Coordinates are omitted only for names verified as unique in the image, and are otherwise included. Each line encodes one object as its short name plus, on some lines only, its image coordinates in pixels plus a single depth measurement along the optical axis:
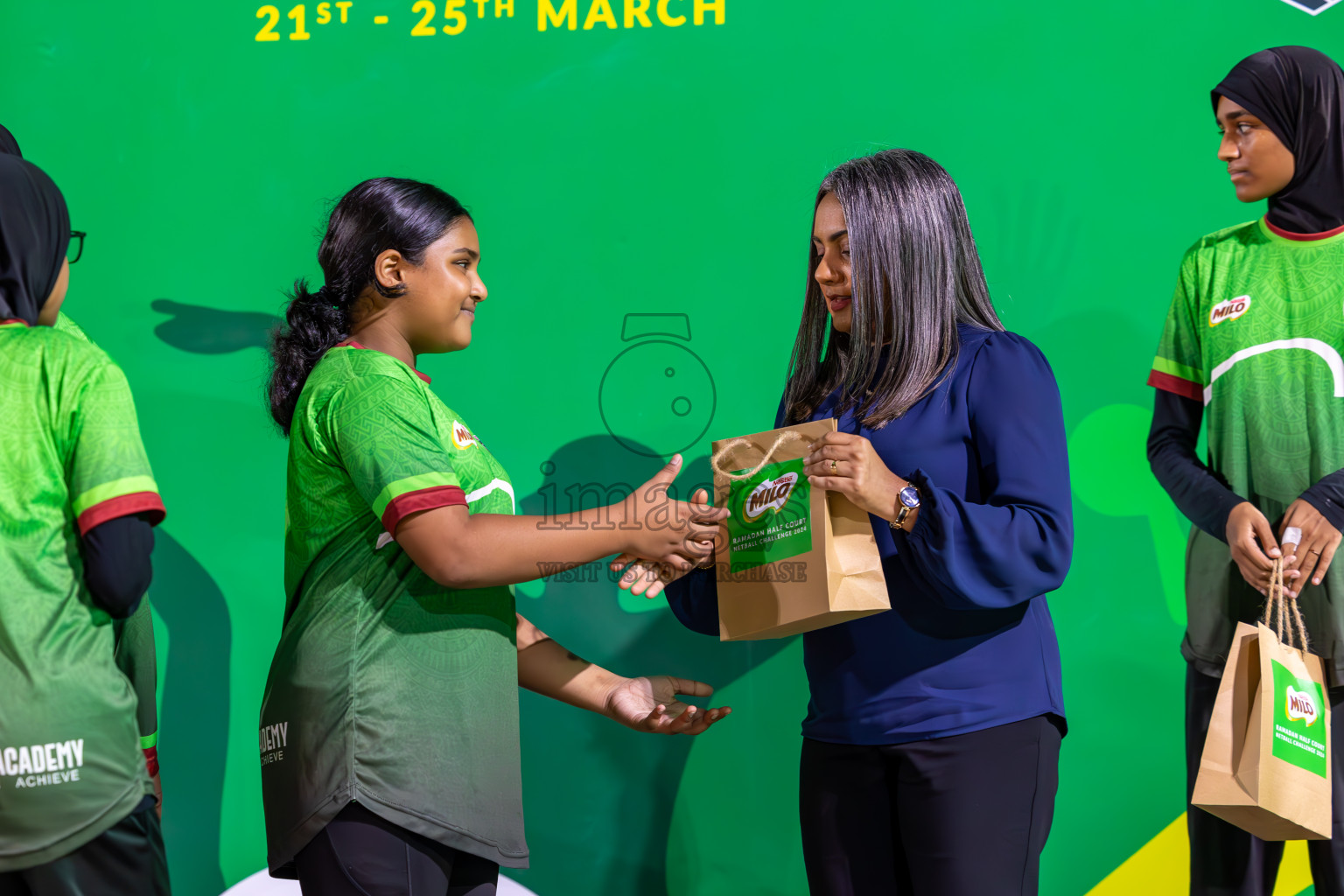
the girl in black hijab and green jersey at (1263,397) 5.90
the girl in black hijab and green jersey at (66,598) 5.44
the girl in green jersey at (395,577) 5.53
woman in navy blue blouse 5.56
